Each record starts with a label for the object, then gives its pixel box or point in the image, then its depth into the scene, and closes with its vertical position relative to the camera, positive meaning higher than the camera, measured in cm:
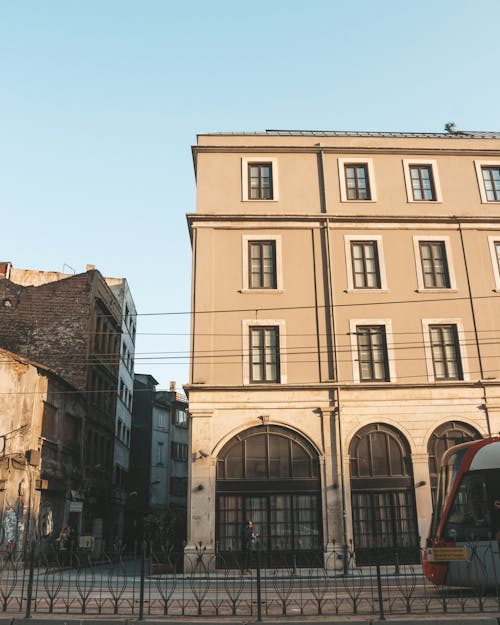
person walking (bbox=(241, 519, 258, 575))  1930 -30
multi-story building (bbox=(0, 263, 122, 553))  3134 +1023
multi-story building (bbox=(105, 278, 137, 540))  4159 +880
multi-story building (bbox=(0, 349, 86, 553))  2281 +318
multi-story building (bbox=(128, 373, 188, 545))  5031 +701
